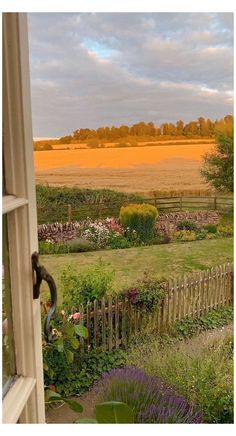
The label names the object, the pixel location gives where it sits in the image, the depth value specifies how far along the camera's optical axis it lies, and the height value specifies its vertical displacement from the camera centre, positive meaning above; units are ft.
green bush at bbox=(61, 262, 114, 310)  10.97 -3.12
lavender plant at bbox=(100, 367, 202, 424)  6.65 -3.79
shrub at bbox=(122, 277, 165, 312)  11.16 -3.41
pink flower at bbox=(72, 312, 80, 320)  9.44 -3.24
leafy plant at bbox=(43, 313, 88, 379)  5.65 -3.57
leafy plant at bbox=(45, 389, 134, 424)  2.55 -1.46
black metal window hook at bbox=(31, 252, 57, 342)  2.10 -0.55
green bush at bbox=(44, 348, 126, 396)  8.97 -4.46
